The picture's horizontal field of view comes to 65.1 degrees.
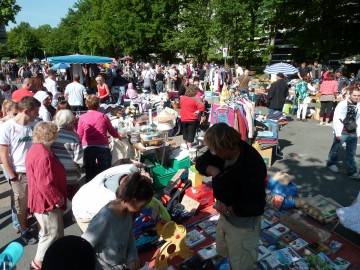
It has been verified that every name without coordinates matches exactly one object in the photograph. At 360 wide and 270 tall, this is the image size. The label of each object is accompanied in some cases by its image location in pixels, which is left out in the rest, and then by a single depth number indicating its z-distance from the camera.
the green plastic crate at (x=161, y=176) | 5.47
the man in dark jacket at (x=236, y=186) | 2.17
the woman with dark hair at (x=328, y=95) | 9.16
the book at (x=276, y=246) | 3.61
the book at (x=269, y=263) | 3.28
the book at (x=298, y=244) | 3.64
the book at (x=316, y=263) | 3.30
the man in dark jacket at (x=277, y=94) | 7.98
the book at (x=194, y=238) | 3.73
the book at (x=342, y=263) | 3.34
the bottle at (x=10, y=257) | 1.86
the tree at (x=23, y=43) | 69.50
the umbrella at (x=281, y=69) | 12.89
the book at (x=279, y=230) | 3.90
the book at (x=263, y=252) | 3.43
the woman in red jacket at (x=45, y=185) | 2.80
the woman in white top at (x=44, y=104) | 5.40
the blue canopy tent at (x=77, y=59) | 12.14
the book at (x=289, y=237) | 3.79
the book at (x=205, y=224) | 4.11
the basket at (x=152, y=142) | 5.50
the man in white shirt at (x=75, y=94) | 8.77
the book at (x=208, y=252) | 3.40
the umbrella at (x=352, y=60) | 20.10
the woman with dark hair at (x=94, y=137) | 4.26
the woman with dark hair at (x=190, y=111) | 6.47
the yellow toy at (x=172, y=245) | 3.16
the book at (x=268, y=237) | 3.78
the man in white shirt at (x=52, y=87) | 8.68
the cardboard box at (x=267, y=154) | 6.38
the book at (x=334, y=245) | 3.64
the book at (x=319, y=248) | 3.60
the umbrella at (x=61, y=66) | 16.62
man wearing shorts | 3.41
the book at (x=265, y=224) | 4.07
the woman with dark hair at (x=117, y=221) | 2.04
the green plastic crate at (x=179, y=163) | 5.89
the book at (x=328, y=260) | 3.32
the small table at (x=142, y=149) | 5.43
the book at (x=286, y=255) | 3.38
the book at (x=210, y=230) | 3.98
